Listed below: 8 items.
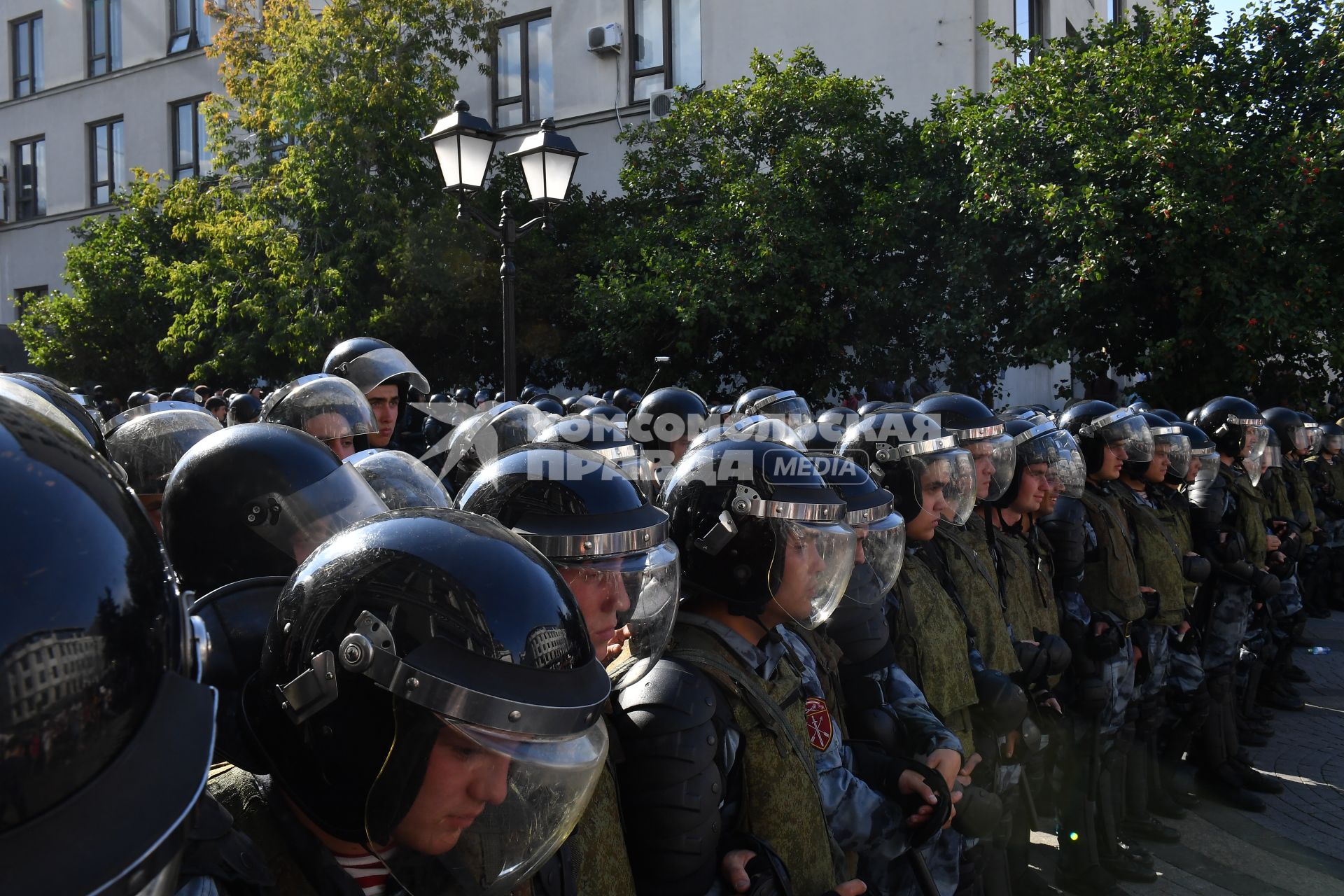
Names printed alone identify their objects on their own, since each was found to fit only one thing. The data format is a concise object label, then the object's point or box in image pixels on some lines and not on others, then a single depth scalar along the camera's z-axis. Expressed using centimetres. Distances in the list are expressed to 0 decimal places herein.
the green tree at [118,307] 2184
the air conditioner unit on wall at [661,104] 1859
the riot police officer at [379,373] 589
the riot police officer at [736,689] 226
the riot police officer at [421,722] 154
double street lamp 819
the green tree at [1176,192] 1103
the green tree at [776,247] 1474
